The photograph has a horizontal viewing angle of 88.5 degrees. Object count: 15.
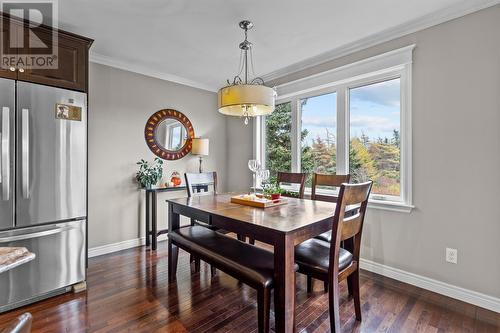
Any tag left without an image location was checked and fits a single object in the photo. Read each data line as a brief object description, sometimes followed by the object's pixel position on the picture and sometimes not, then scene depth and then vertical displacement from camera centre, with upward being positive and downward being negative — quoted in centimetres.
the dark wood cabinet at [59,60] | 206 +94
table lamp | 391 +28
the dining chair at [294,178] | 279 -15
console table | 335 -61
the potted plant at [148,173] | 338 -11
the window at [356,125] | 259 +49
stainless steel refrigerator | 200 -18
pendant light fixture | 189 +51
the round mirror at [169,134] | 366 +47
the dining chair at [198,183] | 274 -20
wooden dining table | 147 -38
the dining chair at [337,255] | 160 -64
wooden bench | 156 -66
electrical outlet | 221 -79
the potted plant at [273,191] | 231 -24
